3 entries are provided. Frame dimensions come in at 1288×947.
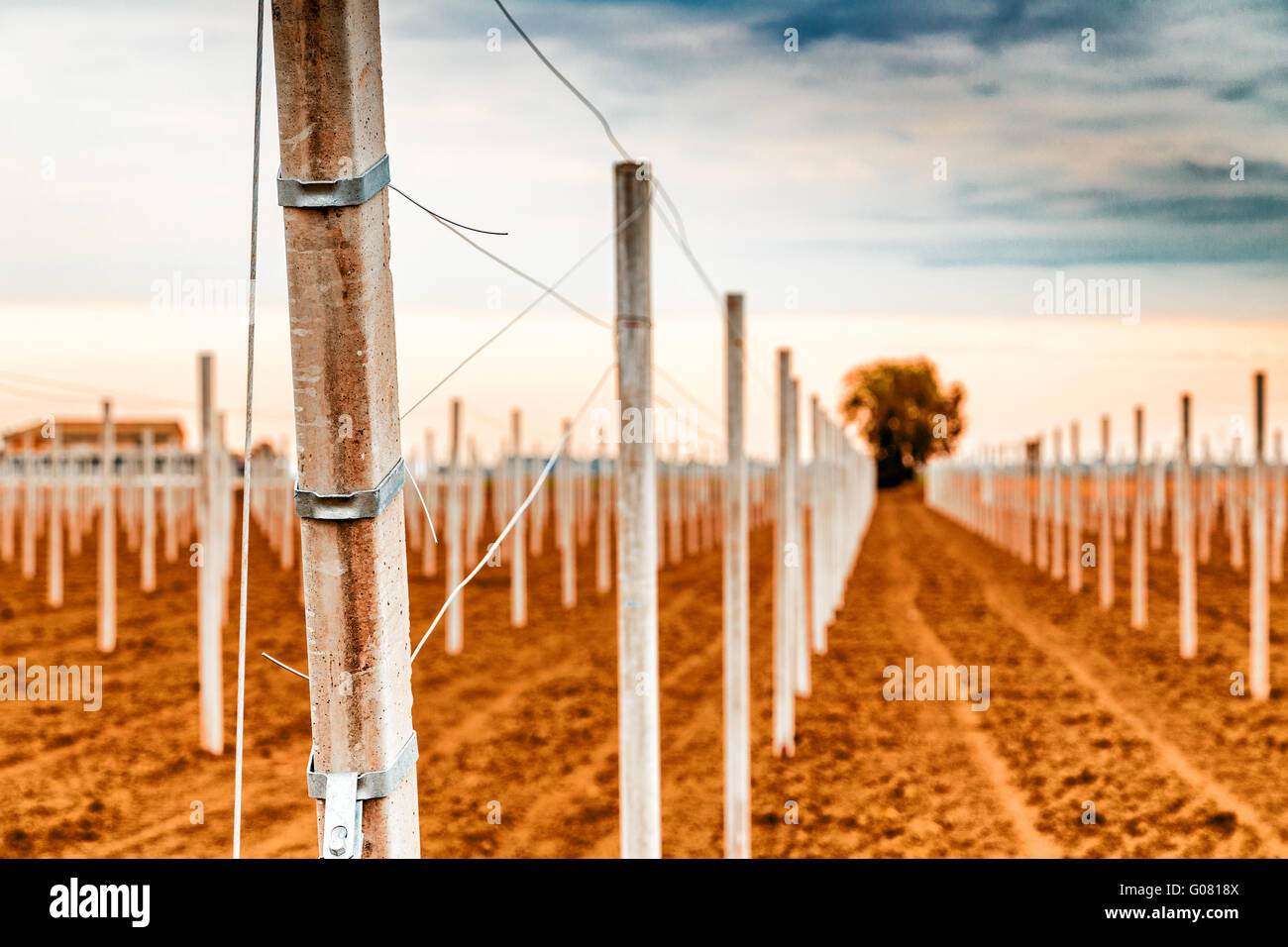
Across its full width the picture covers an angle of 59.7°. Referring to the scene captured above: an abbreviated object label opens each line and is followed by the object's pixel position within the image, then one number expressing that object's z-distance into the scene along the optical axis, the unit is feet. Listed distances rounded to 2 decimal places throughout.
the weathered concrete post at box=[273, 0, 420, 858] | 7.25
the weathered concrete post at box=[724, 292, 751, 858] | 19.58
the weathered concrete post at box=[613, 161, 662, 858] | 14.21
